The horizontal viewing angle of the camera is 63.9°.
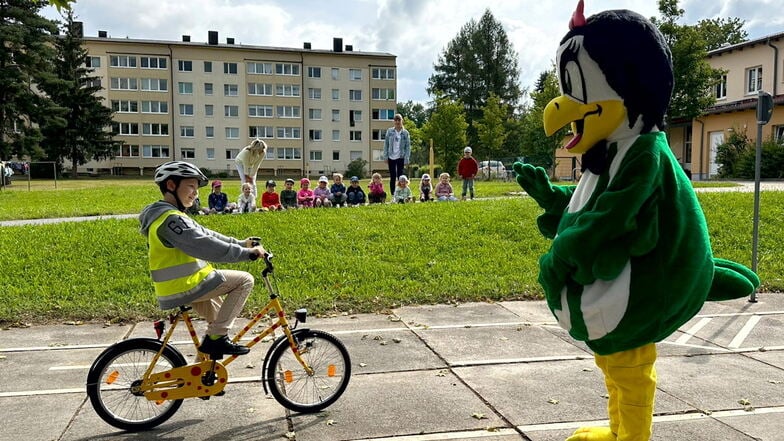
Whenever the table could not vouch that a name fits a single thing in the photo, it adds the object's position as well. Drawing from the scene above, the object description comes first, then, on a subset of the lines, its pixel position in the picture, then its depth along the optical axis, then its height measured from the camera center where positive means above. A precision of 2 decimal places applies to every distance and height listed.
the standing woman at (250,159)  17.17 +0.50
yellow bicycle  4.79 -1.53
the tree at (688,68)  30.02 +5.29
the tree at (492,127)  48.31 +3.78
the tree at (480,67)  66.75 +11.70
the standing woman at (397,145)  17.66 +0.88
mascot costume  2.93 -0.24
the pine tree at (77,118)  53.69 +5.14
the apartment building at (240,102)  68.69 +8.57
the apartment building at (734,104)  33.22 +3.74
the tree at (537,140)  38.62 +2.76
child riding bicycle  4.43 -0.57
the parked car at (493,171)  38.84 +0.34
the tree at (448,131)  43.28 +3.13
